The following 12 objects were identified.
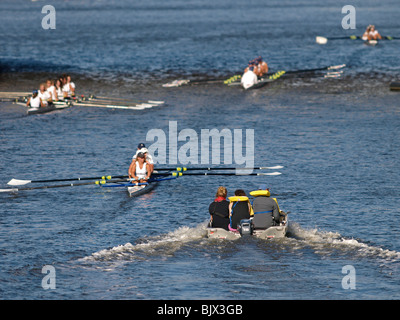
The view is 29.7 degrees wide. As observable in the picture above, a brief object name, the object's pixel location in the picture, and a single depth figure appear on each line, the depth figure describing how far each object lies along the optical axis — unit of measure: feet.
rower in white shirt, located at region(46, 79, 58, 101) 222.07
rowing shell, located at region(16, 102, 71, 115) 219.00
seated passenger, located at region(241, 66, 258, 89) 257.55
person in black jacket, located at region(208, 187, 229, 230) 109.19
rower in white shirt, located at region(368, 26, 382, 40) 386.93
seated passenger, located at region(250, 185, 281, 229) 108.47
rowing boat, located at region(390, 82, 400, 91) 254.47
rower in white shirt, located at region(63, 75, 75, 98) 226.79
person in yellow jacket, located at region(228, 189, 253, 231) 109.19
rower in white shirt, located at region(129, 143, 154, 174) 137.18
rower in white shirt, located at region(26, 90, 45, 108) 217.03
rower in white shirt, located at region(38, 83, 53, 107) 220.64
